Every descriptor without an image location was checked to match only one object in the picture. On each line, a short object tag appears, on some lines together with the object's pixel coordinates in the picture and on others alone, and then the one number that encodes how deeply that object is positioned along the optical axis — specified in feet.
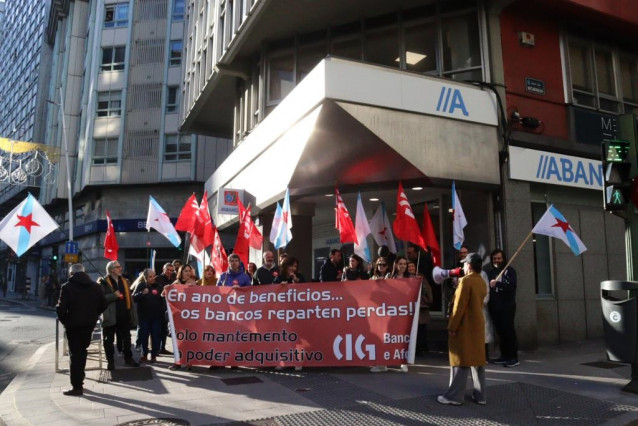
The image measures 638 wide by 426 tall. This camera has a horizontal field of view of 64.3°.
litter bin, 21.95
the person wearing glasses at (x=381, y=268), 27.84
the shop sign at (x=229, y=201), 49.39
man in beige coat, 19.54
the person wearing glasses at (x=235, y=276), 28.76
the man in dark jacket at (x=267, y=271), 29.50
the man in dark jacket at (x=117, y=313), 27.96
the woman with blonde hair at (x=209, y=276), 32.96
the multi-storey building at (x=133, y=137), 103.09
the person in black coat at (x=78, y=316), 23.02
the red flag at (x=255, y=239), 35.91
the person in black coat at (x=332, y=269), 32.42
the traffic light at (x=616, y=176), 24.09
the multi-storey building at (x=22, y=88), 154.30
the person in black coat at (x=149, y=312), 31.09
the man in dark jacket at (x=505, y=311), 29.04
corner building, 33.65
